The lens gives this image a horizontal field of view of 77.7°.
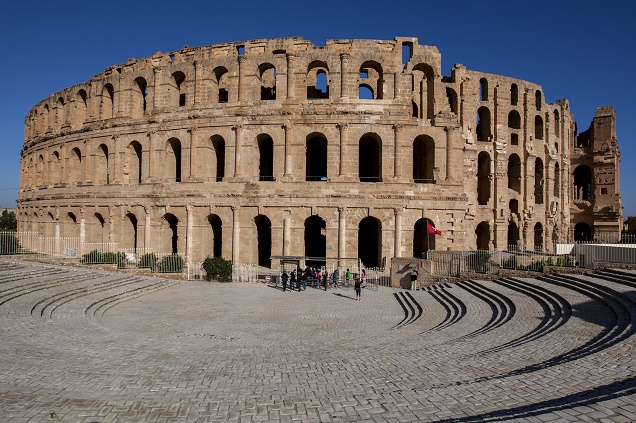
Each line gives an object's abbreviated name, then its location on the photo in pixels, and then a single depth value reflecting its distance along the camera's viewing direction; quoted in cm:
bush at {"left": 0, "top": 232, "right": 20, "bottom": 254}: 2388
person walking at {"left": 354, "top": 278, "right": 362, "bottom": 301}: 1819
